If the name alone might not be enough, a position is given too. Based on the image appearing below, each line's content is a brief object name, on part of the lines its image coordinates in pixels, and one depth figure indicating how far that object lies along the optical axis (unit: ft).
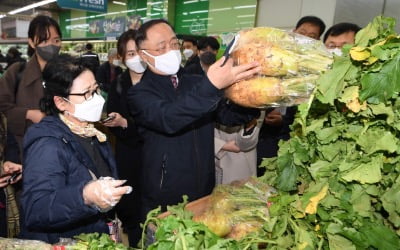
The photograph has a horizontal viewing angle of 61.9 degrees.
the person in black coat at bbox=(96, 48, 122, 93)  15.05
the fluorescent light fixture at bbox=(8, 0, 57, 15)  43.11
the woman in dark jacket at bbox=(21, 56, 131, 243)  4.27
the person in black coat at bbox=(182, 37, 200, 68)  17.50
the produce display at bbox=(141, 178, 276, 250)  3.00
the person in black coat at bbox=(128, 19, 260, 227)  6.24
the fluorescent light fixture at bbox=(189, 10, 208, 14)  30.75
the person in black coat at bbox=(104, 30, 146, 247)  8.93
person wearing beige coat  7.57
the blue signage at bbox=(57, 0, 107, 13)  25.23
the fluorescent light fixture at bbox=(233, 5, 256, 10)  26.28
